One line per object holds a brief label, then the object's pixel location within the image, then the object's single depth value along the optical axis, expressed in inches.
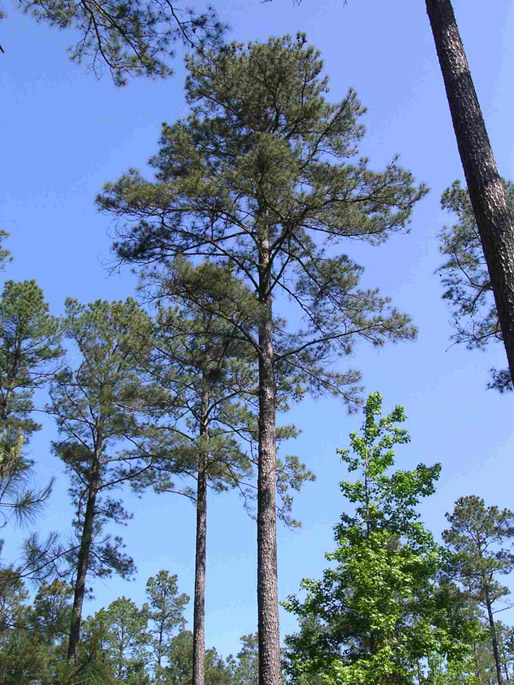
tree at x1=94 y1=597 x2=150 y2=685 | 1147.3
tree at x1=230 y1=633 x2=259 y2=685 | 1635.1
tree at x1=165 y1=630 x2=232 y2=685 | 1144.2
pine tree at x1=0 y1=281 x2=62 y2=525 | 543.5
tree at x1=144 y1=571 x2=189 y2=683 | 1226.0
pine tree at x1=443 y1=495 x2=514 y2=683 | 862.5
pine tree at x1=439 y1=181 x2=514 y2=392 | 414.0
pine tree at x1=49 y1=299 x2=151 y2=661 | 553.0
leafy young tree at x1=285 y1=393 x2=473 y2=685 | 356.2
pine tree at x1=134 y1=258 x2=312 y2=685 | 363.6
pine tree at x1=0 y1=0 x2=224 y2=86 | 245.6
